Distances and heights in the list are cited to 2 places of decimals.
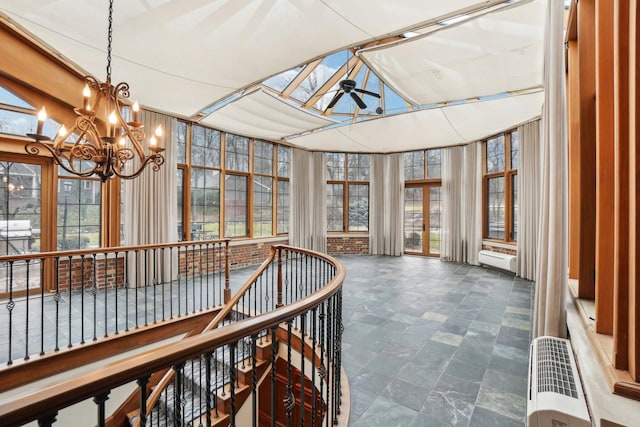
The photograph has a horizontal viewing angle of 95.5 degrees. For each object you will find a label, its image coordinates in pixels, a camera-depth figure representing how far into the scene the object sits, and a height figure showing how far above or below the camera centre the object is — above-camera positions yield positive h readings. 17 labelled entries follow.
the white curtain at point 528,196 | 5.34 +0.34
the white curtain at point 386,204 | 8.18 +0.26
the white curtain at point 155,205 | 4.96 +0.13
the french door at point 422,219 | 7.96 -0.15
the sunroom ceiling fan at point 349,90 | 4.15 +1.83
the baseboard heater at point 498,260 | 5.75 -0.96
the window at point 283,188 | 7.69 +0.67
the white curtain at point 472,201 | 6.84 +0.29
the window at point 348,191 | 8.53 +0.66
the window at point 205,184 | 5.97 +0.61
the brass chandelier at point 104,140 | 2.27 +0.59
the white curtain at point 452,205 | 7.26 +0.22
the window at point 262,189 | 7.15 +0.61
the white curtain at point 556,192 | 1.97 +0.15
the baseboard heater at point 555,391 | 1.28 -0.85
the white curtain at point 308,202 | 7.68 +0.32
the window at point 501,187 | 6.20 +0.60
